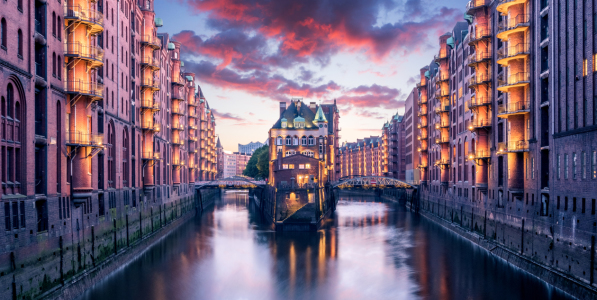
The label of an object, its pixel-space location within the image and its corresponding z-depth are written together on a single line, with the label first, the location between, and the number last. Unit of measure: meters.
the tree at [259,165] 122.07
